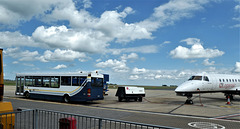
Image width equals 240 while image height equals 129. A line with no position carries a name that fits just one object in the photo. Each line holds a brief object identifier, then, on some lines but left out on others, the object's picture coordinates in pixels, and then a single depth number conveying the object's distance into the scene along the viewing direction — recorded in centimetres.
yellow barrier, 612
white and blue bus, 1716
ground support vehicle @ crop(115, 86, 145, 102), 2052
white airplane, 1838
